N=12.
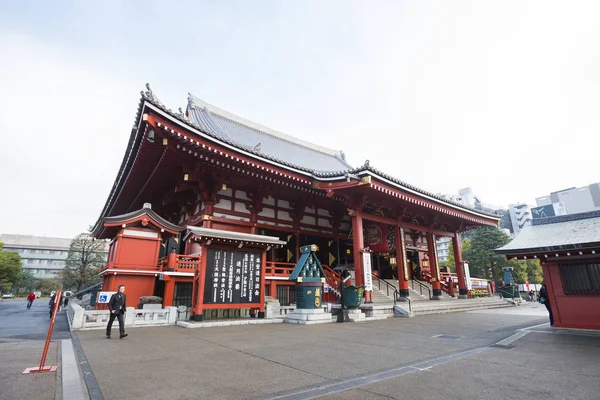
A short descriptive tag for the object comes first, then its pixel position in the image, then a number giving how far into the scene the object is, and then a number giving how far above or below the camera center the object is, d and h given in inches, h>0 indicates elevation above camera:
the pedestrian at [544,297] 352.5 -14.6
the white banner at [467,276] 742.5 +22.3
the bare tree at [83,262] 1330.0 +122.8
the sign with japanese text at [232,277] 422.0 +15.0
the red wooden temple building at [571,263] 306.2 +21.9
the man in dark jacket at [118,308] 314.3 -20.7
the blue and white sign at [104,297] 461.1 -12.3
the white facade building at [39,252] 2979.8 +367.5
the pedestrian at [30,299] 1109.1 -34.7
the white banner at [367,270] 528.5 +27.5
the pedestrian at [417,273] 836.1 +34.4
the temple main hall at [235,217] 435.5 +147.2
